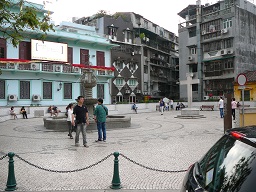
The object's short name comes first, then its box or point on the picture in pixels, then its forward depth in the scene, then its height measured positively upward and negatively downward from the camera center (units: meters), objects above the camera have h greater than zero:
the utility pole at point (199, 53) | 36.55 +7.26
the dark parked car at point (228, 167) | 1.84 -0.68
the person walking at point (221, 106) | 17.93 -0.77
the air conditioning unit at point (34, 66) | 24.73 +3.65
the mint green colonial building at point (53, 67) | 24.17 +3.71
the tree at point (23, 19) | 5.78 +2.15
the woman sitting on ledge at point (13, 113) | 21.09 -1.41
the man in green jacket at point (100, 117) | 9.19 -0.81
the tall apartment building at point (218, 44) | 33.38 +8.49
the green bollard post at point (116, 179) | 4.53 -1.69
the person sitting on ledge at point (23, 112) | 21.59 -1.36
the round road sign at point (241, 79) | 9.00 +0.72
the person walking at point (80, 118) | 8.34 -0.77
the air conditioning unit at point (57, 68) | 26.13 +3.59
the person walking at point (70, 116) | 10.14 -0.85
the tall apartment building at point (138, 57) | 34.70 +7.24
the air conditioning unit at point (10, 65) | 23.53 +3.54
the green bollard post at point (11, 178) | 4.46 -1.64
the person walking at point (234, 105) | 16.52 -0.64
